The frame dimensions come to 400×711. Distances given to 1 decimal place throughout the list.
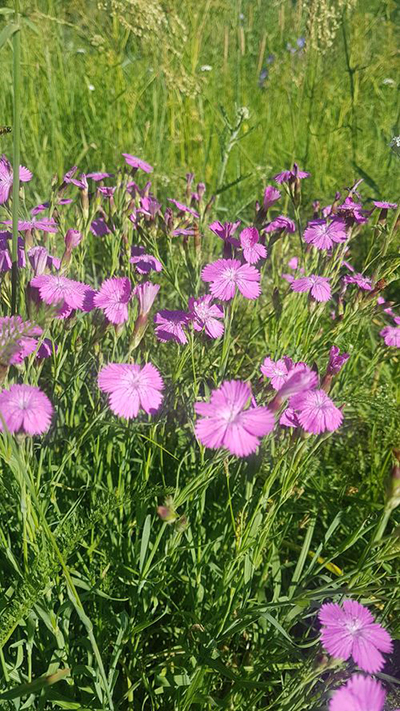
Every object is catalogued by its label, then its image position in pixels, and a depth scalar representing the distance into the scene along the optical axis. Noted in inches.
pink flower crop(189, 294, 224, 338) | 10.9
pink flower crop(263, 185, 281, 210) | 13.1
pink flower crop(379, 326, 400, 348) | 14.6
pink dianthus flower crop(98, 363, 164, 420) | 8.7
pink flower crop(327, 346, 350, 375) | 10.1
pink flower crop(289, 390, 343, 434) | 8.9
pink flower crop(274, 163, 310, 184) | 14.4
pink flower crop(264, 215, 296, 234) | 14.4
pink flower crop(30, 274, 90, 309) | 9.5
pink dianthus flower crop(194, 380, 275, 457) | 7.6
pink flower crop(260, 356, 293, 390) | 9.8
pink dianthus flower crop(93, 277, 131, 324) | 10.0
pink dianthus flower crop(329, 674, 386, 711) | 6.0
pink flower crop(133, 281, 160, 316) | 9.7
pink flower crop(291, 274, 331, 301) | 12.1
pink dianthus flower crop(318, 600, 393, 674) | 7.3
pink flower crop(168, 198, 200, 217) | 15.5
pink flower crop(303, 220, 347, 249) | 13.0
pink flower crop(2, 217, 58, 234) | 12.0
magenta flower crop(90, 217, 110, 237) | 15.4
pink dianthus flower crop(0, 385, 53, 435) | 7.8
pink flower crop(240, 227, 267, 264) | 11.7
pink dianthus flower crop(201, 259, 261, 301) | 10.7
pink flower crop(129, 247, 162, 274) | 13.5
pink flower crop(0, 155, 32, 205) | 11.6
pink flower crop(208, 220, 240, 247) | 12.1
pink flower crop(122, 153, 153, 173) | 16.5
